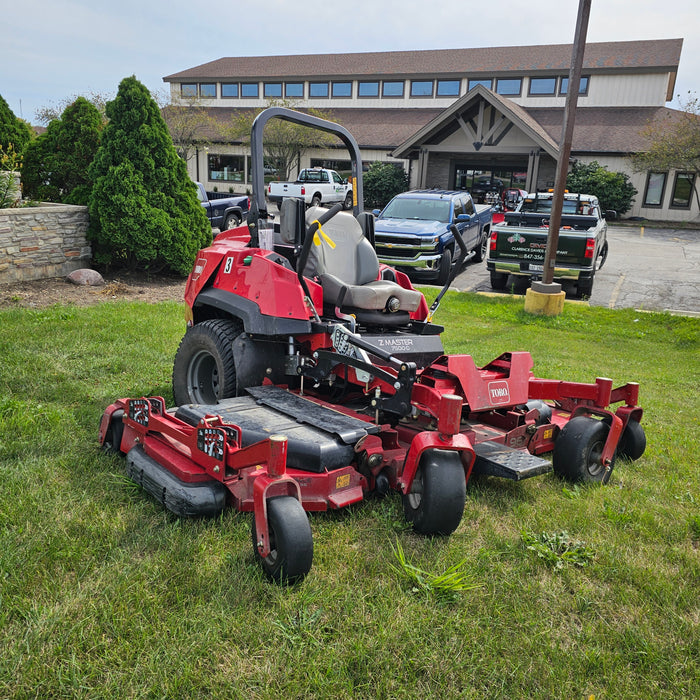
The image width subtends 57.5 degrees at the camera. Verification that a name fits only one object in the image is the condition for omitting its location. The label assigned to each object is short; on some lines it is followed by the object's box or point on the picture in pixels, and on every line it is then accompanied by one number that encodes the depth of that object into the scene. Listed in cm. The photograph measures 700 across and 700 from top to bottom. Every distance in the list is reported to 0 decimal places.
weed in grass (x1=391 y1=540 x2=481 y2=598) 289
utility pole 957
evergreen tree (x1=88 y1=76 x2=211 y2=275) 989
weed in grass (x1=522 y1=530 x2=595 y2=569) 320
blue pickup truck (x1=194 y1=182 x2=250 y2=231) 1669
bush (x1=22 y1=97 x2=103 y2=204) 1083
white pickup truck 2143
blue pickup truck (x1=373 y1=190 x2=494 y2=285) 1258
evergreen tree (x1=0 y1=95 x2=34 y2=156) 1169
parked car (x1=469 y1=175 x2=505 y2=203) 3169
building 2809
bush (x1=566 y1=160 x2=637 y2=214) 2769
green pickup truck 1182
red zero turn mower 322
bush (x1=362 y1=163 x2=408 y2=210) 3064
